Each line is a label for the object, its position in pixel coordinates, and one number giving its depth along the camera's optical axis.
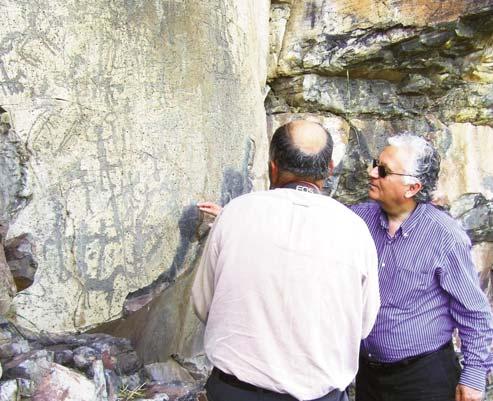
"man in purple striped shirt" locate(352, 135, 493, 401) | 1.77
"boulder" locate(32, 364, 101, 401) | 1.65
